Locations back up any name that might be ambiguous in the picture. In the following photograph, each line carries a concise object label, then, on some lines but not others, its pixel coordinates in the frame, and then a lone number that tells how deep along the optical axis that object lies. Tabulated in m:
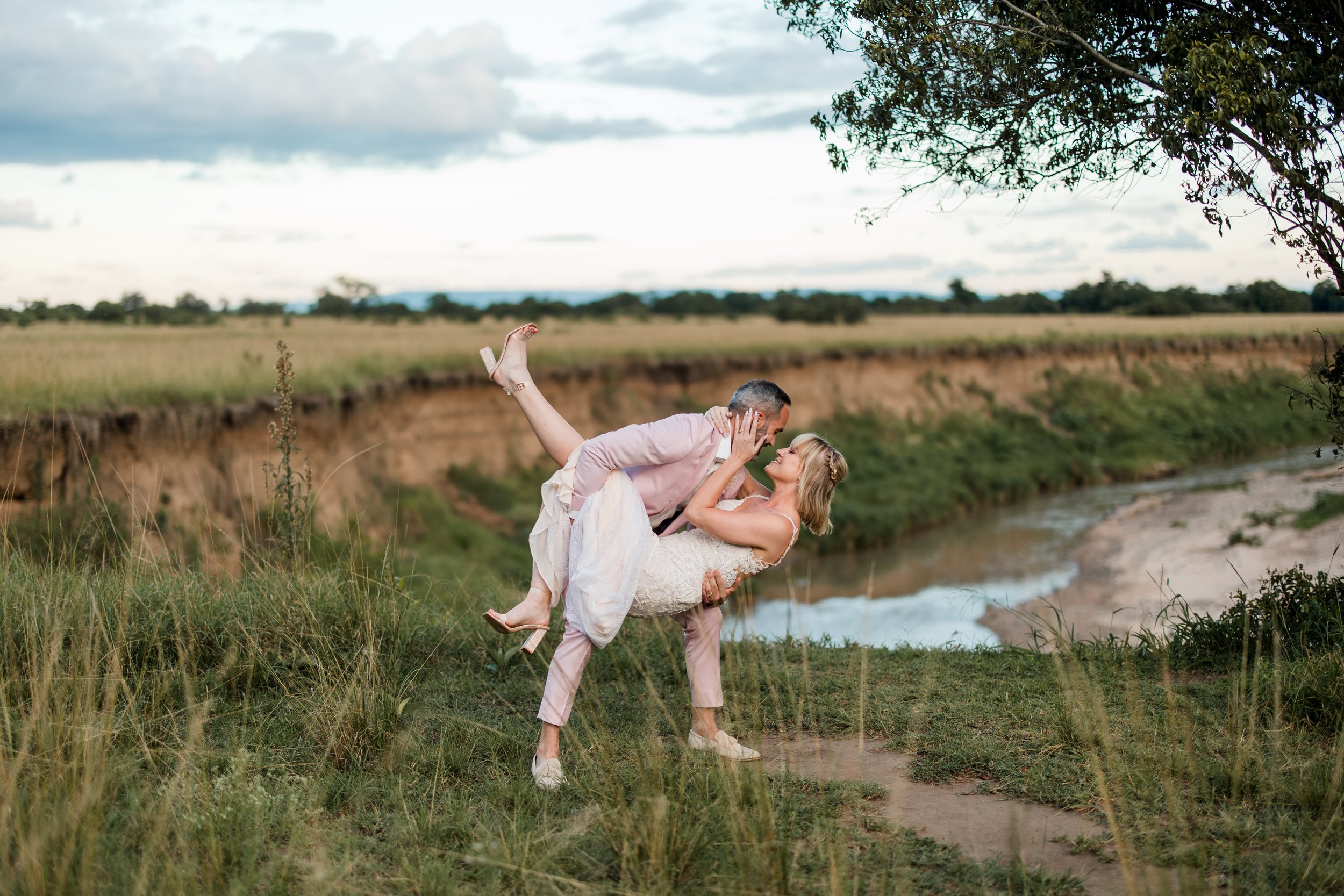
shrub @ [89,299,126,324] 28.22
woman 4.48
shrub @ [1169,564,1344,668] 6.16
